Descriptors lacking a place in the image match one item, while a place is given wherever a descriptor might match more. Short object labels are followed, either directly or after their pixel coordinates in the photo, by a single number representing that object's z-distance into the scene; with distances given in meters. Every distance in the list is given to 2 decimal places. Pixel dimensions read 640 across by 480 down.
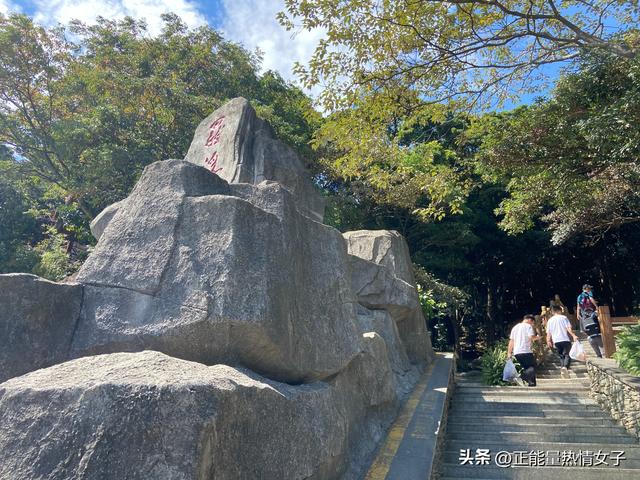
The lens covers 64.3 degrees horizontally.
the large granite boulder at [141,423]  2.21
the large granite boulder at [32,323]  3.19
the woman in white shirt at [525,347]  8.97
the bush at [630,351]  7.46
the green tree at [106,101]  13.02
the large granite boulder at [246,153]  6.44
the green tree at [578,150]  6.14
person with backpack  10.36
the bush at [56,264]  12.52
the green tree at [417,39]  6.44
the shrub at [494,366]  11.09
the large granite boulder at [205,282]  3.30
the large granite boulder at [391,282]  8.70
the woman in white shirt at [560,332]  9.61
